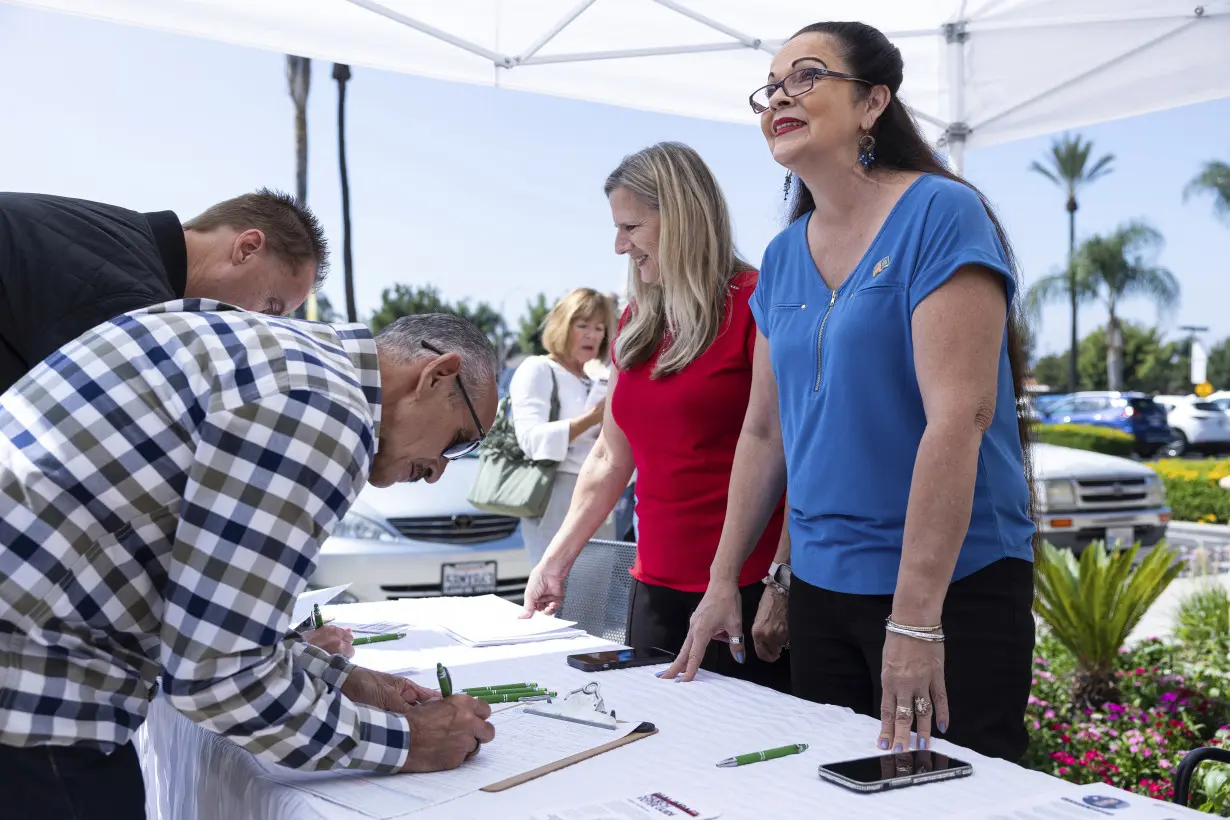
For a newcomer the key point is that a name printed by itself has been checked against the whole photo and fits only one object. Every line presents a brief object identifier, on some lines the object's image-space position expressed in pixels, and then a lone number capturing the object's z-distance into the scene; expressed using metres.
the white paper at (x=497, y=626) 2.35
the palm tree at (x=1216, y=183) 35.53
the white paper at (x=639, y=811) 1.25
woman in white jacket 4.70
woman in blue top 1.62
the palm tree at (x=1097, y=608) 4.61
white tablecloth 1.30
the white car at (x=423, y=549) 5.31
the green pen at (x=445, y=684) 1.60
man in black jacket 2.07
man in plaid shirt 1.20
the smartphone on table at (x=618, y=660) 2.06
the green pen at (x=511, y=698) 1.79
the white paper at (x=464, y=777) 1.33
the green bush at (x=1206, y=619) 5.43
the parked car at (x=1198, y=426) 22.98
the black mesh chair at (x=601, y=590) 2.78
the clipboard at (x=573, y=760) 1.38
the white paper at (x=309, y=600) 2.46
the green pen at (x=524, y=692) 1.82
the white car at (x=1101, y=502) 8.16
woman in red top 2.45
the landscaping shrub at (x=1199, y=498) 14.02
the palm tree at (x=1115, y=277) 43.38
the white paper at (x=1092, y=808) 1.23
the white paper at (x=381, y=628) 2.50
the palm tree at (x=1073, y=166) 47.25
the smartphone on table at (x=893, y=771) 1.34
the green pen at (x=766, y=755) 1.44
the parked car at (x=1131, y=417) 22.62
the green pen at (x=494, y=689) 1.83
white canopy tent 4.12
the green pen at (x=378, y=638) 2.38
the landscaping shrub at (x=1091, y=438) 19.06
